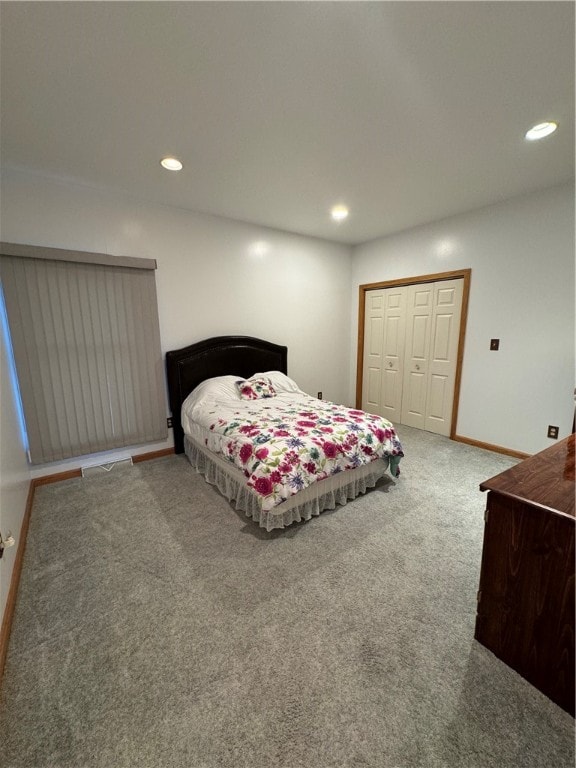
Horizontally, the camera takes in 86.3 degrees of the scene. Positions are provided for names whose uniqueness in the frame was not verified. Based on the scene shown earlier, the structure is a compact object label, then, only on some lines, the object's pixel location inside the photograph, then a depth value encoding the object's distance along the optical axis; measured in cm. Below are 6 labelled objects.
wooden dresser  105
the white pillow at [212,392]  304
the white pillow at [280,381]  354
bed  200
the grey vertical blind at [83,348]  250
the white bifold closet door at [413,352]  362
